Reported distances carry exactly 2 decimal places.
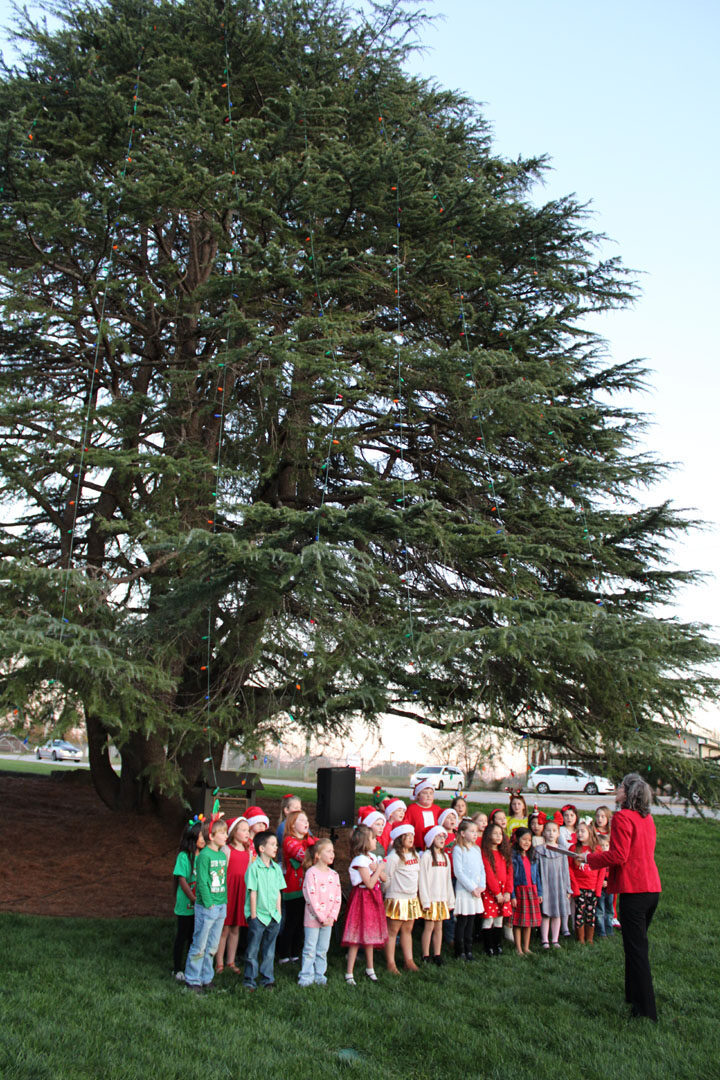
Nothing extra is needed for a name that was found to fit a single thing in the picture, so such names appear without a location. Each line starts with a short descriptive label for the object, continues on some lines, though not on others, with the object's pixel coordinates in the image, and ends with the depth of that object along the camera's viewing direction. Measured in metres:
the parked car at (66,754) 39.34
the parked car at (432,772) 27.83
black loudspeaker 7.91
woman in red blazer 5.14
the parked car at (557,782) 29.73
